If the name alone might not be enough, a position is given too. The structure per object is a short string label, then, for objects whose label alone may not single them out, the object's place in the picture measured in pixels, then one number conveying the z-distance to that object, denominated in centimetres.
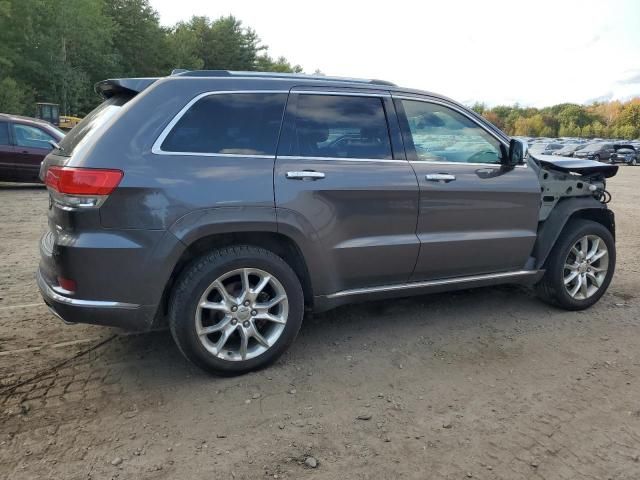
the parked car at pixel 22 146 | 1088
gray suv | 295
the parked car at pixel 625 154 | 3684
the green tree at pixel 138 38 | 4397
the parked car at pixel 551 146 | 4074
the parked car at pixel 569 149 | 3741
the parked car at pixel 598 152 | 3488
